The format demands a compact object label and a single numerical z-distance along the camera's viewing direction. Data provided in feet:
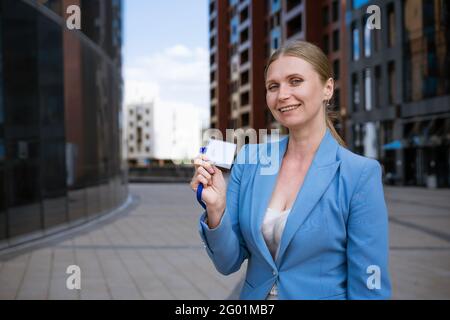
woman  6.61
